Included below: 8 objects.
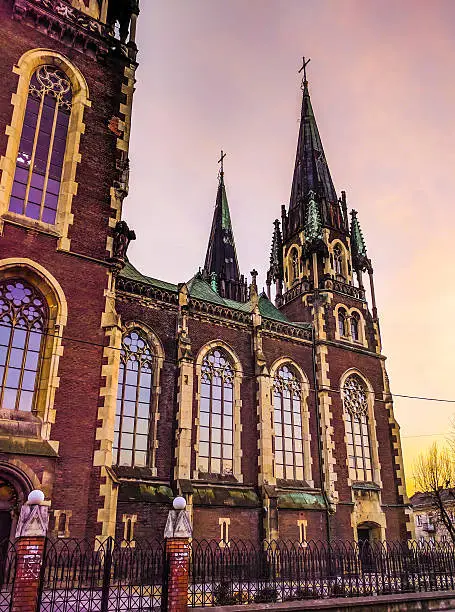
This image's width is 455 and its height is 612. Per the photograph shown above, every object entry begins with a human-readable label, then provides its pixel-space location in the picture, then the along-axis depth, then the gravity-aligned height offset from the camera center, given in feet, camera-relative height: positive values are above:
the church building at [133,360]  54.85 +23.48
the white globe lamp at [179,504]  39.11 +2.34
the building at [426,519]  203.00 +7.68
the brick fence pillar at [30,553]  32.48 -0.84
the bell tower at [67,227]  53.01 +33.39
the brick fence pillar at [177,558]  37.06 -1.32
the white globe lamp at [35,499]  34.22 +2.36
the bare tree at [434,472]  119.03 +14.09
